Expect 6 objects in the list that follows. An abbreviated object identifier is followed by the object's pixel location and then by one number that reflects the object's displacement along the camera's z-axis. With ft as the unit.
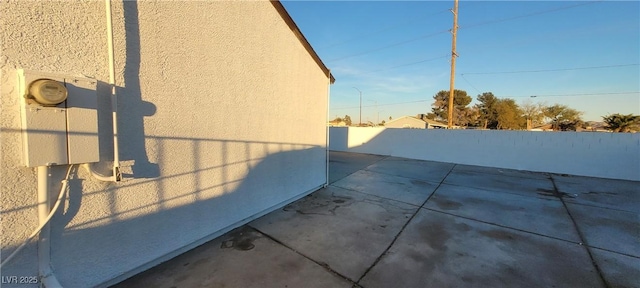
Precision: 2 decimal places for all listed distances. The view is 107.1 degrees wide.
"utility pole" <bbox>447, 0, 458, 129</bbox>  39.70
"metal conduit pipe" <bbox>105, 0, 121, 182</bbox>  6.27
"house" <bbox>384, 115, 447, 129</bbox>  95.68
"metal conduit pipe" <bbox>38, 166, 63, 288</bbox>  5.34
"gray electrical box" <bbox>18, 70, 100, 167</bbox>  4.98
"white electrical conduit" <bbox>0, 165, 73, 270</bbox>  5.27
